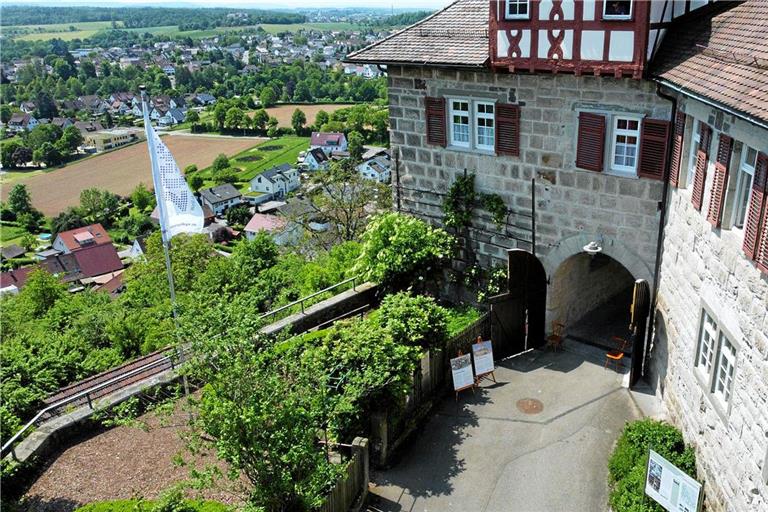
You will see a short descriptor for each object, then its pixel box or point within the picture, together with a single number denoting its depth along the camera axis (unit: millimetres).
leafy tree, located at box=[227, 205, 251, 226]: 106469
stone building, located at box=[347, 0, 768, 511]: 9547
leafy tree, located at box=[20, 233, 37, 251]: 97062
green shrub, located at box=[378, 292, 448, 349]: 13008
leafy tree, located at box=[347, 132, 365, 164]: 126500
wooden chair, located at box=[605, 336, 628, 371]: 15173
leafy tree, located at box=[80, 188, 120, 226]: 108438
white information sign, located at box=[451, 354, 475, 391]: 14250
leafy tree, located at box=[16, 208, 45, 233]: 107812
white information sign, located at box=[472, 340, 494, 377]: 14914
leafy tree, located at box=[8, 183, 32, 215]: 110125
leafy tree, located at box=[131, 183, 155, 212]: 112188
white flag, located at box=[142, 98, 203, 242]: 13844
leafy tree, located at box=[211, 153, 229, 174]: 126188
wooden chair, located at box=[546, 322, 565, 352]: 16438
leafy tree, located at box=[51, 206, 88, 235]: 103438
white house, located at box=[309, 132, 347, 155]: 136375
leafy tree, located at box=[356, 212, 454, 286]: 17234
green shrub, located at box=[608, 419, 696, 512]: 11016
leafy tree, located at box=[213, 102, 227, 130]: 166250
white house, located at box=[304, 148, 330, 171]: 127688
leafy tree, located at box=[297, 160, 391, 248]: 31062
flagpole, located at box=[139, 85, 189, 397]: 13577
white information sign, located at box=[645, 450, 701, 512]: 10148
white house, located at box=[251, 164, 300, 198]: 116312
